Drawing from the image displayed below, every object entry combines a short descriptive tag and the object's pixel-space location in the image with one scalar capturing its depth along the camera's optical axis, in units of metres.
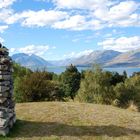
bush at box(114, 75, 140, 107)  21.75
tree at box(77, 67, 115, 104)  18.67
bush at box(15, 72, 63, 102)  13.55
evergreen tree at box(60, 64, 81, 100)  25.08
